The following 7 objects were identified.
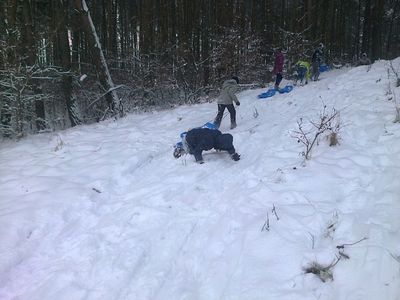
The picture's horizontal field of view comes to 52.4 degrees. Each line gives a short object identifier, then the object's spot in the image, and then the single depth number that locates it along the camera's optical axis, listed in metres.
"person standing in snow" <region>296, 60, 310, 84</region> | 14.50
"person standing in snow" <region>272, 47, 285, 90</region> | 14.59
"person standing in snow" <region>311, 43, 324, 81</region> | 14.81
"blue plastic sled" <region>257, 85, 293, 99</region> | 13.02
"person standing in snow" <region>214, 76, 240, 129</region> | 10.26
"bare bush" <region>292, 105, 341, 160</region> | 6.65
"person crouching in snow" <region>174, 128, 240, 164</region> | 7.43
